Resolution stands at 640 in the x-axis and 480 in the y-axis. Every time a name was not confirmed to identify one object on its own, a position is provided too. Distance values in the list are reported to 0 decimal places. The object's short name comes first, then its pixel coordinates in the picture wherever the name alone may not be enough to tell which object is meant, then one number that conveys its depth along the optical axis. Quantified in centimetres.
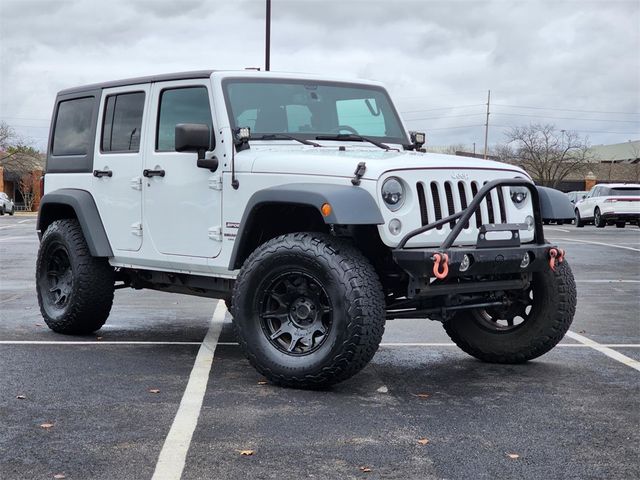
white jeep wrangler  603
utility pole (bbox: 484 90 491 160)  9443
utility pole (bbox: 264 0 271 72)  3275
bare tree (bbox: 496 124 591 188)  7512
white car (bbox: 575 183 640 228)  3441
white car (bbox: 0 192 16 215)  5253
